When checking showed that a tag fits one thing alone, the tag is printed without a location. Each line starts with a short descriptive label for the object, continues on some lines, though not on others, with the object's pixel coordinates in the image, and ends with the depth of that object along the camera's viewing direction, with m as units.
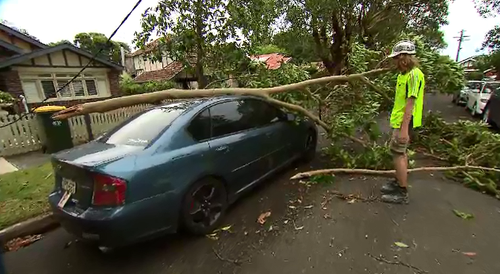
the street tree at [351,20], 11.97
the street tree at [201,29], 6.65
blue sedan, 2.34
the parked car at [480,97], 10.09
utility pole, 41.75
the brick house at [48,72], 12.04
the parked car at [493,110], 7.87
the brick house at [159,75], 21.03
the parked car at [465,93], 11.56
